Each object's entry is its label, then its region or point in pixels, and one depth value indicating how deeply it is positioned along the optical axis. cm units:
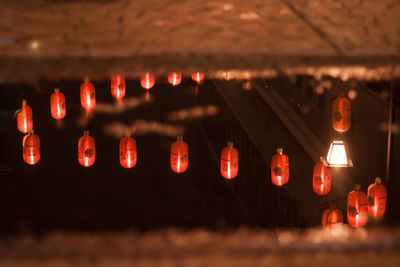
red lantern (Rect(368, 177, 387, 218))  422
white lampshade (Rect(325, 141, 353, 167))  414
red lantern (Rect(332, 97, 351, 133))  456
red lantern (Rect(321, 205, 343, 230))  443
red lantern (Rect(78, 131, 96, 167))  588
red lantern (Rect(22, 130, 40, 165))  579
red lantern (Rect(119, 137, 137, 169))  577
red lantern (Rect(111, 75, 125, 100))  680
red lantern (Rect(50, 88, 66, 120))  642
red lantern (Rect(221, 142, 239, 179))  541
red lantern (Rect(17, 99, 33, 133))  621
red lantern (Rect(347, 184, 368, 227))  425
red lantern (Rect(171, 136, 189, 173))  561
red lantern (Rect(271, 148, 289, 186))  504
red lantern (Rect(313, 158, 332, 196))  477
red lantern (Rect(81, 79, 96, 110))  646
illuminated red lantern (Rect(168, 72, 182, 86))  672
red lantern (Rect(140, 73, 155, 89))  708
